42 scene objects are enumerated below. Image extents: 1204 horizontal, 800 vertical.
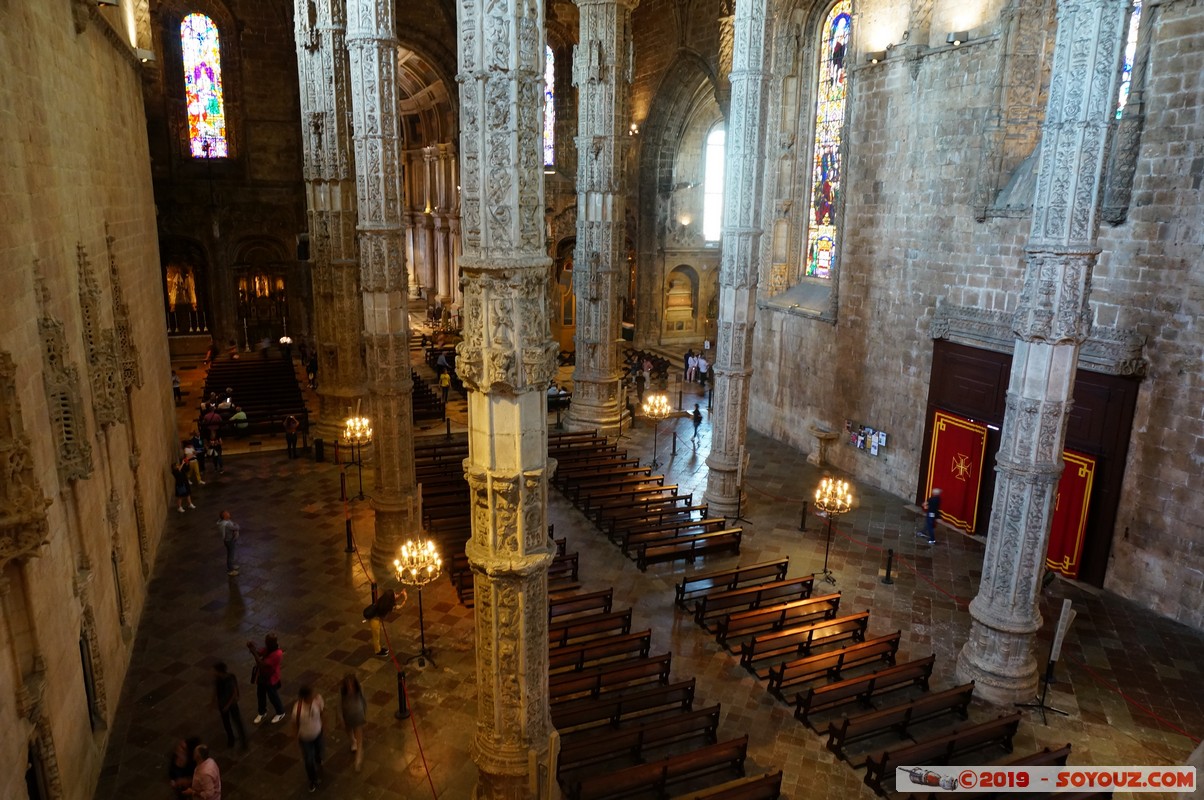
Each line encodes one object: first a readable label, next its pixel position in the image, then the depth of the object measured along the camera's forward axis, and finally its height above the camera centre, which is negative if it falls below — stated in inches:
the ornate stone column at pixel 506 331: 262.7 -31.5
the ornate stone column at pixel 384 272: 493.7 -23.5
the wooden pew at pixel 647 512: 623.6 -216.0
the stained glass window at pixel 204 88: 1140.5 +211.2
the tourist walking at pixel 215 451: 737.0 -200.6
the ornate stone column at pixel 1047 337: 370.6 -43.9
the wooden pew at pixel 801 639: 453.4 -228.6
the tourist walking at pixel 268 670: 391.2 -213.2
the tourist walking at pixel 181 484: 651.5 -204.2
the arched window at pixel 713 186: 1333.7 +92.9
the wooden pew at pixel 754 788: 331.6 -227.1
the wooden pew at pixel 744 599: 496.1 -226.3
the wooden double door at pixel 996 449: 539.2 -152.9
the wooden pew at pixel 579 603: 483.5 -224.2
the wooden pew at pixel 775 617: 474.1 -226.4
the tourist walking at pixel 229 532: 536.7 -199.7
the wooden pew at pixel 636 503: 642.2 -214.8
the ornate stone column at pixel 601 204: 803.4 +37.5
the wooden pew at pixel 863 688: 408.2 -232.3
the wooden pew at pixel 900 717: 382.6 -232.9
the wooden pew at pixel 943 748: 355.3 -230.4
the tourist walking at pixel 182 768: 316.5 -213.5
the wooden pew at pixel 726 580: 518.6 -226.5
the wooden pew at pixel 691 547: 573.9 -223.9
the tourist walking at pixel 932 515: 617.9 -212.3
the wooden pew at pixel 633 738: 360.2 -229.5
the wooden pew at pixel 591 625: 459.8 -224.6
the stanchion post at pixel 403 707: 400.5 -237.1
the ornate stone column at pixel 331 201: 712.4 +32.4
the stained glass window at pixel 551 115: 1337.4 +211.0
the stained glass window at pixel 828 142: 788.0 +102.7
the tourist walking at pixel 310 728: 345.1 -212.7
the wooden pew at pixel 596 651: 429.7 -224.4
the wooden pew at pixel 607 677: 406.0 -225.8
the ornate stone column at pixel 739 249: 591.2 -5.4
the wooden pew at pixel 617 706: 384.5 -228.0
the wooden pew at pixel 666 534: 591.8 -221.2
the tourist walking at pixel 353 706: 358.3 -210.5
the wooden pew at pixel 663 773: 337.4 -229.7
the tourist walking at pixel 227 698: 370.9 -215.7
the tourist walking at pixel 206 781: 309.3 -211.8
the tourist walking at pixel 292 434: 788.6 -196.4
